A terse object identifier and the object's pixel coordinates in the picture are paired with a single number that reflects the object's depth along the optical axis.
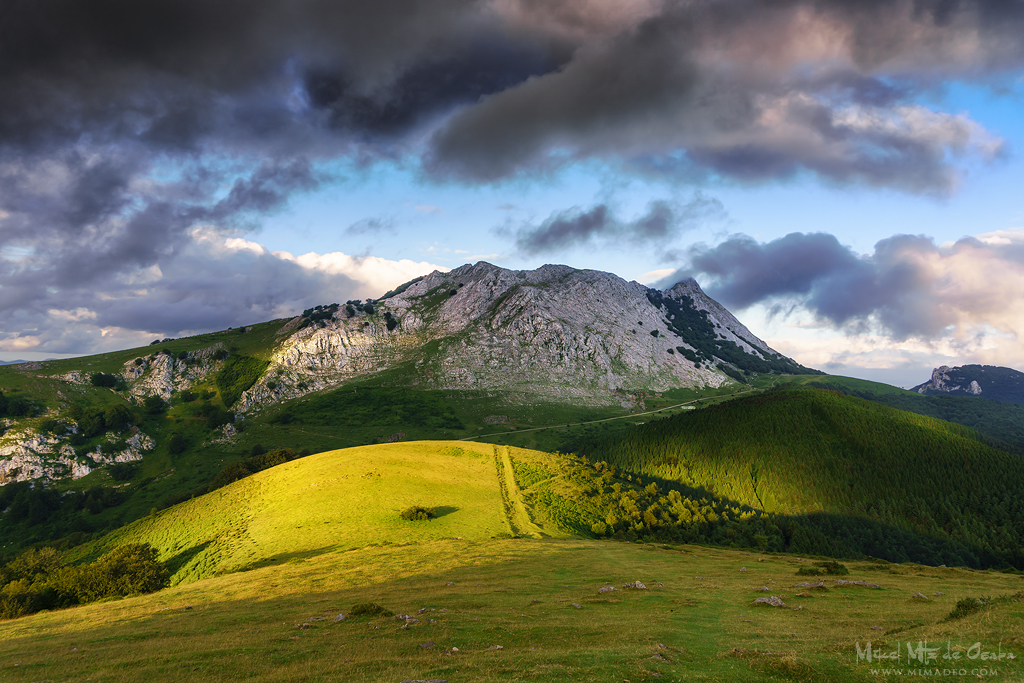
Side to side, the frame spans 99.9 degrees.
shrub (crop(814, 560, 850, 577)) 59.90
